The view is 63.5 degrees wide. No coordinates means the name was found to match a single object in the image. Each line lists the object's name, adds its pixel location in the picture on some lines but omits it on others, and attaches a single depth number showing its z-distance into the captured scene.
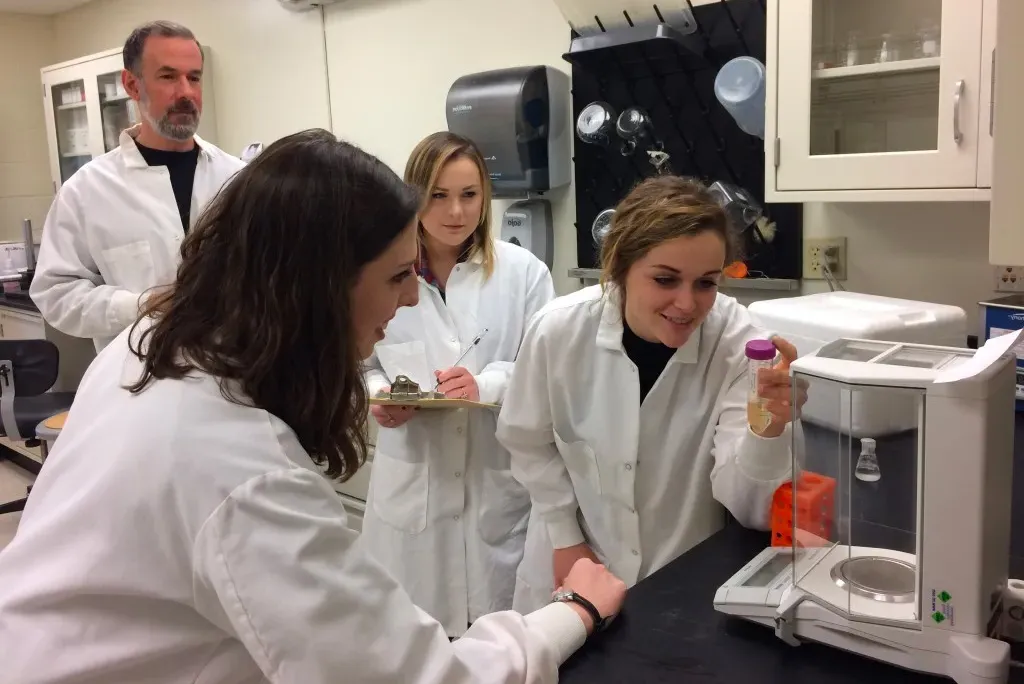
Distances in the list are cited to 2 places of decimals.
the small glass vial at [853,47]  1.76
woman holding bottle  1.32
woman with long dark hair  0.70
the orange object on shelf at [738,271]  2.09
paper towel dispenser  2.36
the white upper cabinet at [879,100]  1.56
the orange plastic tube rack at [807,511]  1.09
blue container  1.70
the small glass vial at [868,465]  1.37
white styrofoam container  1.63
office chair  3.12
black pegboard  2.07
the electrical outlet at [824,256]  2.04
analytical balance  0.85
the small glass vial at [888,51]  1.69
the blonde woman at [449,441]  1.79
